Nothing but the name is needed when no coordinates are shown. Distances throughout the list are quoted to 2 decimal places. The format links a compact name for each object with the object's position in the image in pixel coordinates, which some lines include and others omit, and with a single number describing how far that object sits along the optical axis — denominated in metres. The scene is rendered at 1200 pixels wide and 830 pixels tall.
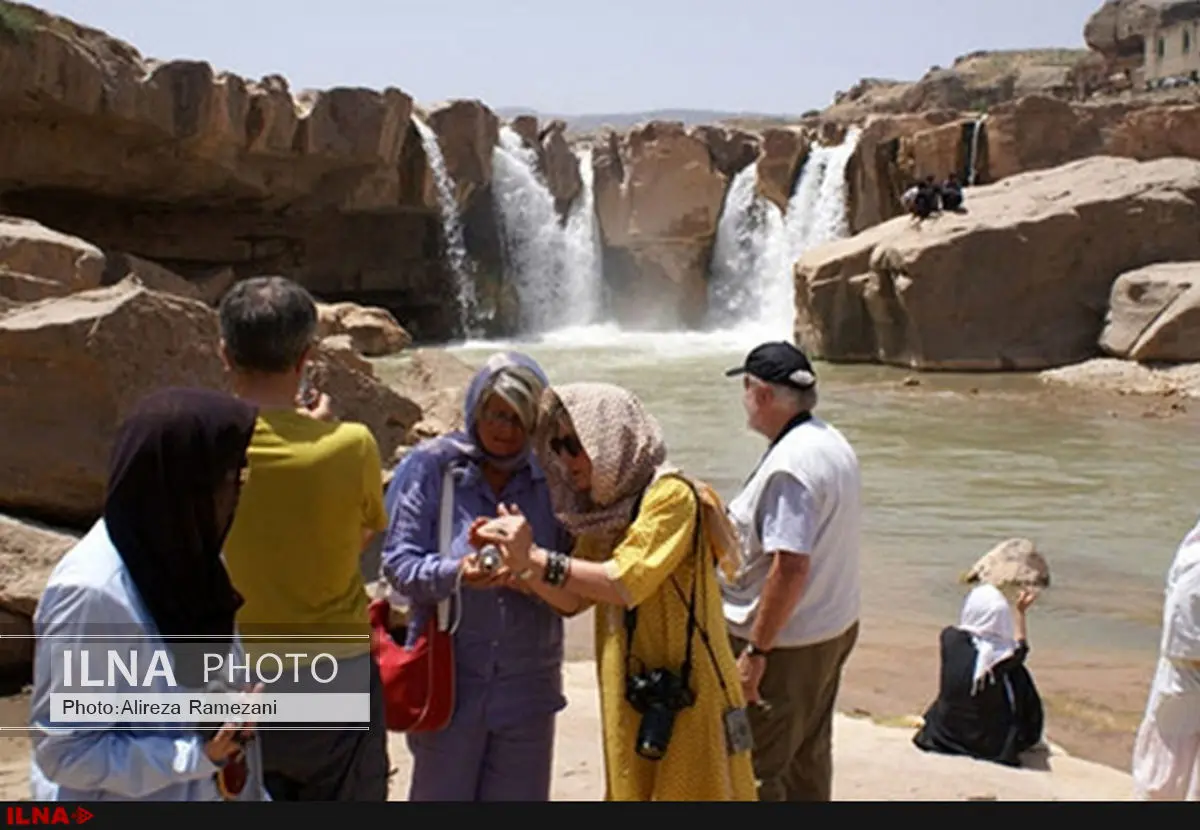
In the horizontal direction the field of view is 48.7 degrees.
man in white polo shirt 2.99
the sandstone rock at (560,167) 28.09
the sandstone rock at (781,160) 26.05
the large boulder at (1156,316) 17.34
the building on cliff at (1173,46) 43.91
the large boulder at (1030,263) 18.91
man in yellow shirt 2.59
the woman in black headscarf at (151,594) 1.96
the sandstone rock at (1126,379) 16.91
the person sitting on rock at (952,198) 19.88
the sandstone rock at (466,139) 25.75
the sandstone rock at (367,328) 20.81
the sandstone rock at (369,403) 6.81
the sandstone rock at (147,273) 19.00
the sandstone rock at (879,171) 24.44
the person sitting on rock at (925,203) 19.88
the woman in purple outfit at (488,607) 2.79
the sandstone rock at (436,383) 8.30
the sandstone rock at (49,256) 8.90
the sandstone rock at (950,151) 23.31
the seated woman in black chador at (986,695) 5.09
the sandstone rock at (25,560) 5.17
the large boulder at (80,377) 5.29
